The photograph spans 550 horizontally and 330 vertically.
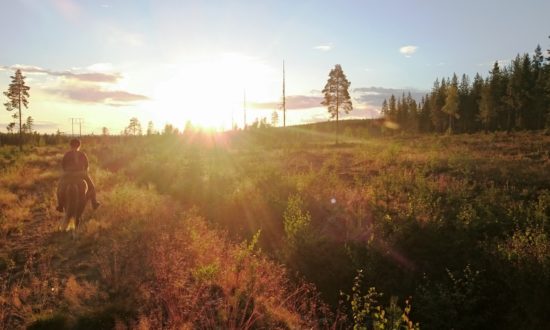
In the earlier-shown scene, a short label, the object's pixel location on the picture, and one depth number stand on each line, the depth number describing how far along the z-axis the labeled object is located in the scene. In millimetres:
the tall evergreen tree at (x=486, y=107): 72812
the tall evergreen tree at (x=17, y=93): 63125
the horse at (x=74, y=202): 10797
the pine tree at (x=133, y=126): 137438
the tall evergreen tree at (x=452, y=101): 78062
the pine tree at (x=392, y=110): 116862
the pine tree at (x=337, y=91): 57156
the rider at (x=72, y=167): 10852
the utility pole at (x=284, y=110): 67375
